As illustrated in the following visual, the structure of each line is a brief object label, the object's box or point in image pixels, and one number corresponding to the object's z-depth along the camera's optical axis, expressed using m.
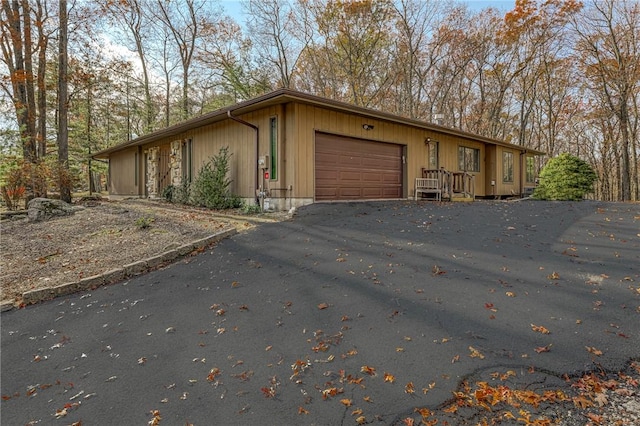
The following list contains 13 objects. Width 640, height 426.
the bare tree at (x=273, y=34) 20.30
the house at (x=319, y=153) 8.86
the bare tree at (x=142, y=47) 20.69
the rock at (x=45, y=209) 9.05
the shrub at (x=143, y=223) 7.20
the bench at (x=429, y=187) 11.91
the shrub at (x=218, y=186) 10.08
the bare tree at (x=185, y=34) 21.23
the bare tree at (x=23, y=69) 11.61
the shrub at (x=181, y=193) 12.19
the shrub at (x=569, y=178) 12.95
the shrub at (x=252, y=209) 9.13
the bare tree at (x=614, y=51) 17.17
